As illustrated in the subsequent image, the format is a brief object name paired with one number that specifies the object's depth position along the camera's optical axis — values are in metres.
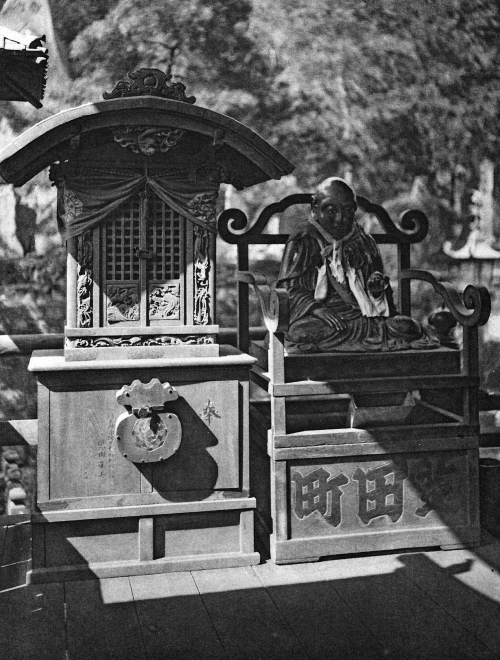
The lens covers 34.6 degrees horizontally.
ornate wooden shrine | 4.39
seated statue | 5.06
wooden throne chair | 4.61
